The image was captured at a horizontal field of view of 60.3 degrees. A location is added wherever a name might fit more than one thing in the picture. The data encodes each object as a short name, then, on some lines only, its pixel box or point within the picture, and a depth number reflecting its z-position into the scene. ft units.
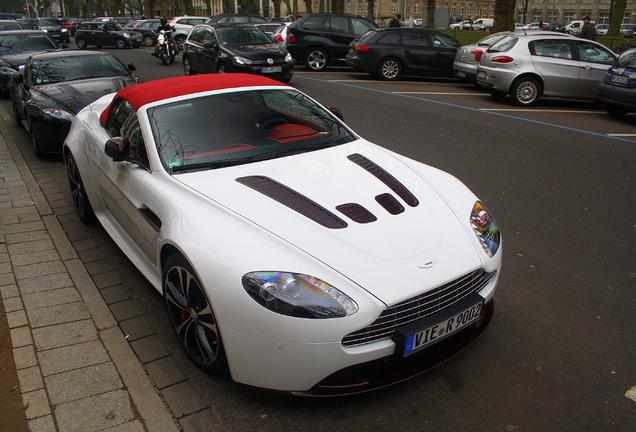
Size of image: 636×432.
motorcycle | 68.43
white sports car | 8.43
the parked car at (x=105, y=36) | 106.63
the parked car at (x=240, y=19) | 79.41
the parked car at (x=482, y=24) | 225.64
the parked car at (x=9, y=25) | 79.65
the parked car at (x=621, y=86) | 33.78
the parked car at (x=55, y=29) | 117.91
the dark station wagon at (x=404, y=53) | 51.60
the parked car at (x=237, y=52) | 45.16
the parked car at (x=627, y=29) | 171.38
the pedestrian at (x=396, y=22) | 73.38
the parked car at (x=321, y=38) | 58.34
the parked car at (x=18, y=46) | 41.62
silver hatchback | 39.45
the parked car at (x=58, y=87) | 24.91
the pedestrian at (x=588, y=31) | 62.90
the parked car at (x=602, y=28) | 199.82
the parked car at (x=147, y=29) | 114.21
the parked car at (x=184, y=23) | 92.11
